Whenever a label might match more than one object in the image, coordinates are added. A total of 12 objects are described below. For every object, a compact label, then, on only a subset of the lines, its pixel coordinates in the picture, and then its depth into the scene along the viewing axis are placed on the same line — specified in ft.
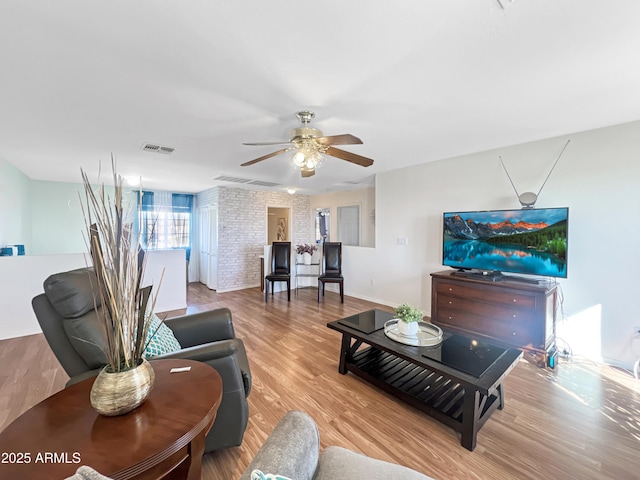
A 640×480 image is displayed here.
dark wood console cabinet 8.78
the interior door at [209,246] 19.22
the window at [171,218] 20.10
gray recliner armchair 4.17
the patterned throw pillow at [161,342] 4.92
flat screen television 9.01
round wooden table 2.44
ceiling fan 7.08
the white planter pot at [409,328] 7.14
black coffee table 5.41
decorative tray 6.88
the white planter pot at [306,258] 19.70
